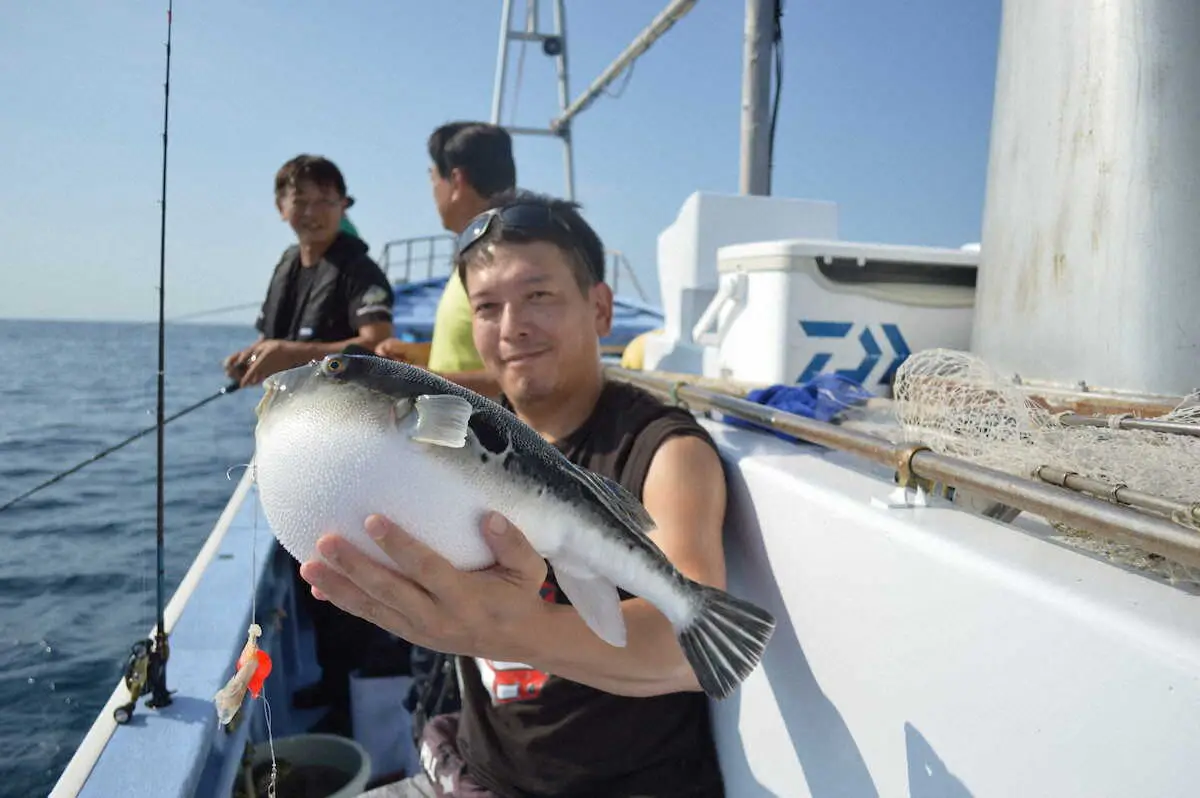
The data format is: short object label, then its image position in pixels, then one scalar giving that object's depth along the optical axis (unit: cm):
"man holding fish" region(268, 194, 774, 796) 114
